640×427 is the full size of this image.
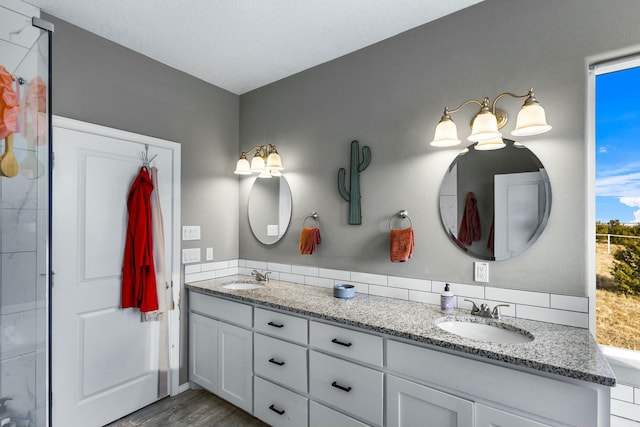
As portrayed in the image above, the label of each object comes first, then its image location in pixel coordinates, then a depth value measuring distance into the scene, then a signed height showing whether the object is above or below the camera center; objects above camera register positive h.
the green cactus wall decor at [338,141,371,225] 2.35 +0.26
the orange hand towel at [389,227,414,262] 2.04 -0.19
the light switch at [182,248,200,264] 2.71 -0.35
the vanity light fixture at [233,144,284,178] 2.66 +0.43
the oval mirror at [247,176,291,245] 2.85 +0.06
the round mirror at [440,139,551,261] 1.73 +0.09
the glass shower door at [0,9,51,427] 0.90 -0.06
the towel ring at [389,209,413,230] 2.14 +0.01
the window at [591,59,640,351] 1.55 +0.07
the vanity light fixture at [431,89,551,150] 1.55 +0.48
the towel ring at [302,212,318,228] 2.63 -0.01
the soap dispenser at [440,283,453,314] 1.85 -0.50
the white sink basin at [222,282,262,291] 2.71 -0.61
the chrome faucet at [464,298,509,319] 1.72 -0.53
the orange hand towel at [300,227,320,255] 2.53 -0.20
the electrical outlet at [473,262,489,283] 1.85 -0.33
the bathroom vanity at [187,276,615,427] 1.22 -0.73
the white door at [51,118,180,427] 2.03 -0.52
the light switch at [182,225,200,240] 2.72 -0.15
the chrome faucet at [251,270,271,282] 2.79 -0.54
